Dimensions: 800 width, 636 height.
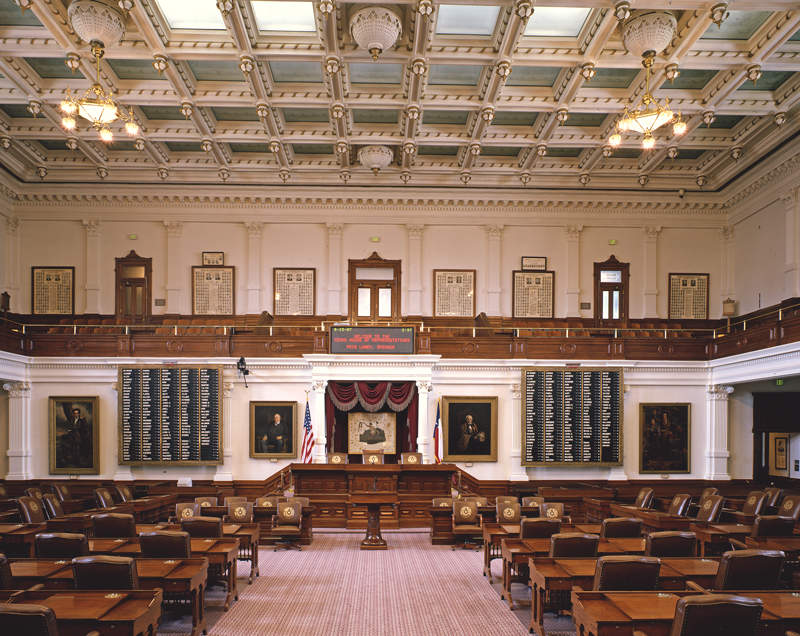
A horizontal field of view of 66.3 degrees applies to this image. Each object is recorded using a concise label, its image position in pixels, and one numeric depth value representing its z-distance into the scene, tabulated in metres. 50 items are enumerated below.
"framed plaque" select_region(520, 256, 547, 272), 18.56
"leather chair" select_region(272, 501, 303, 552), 10.08
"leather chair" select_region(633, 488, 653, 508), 11.30
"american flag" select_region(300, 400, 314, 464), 12.95
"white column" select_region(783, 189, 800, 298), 15.20
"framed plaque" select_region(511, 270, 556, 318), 18.45
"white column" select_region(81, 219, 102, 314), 17.94
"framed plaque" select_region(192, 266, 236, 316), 18.17
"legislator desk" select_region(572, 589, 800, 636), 4.53
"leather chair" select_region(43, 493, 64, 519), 9.73
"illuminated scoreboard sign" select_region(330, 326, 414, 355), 14.45
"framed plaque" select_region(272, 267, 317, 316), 18.31
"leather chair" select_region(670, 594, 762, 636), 3.97
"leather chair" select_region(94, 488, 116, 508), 10.78
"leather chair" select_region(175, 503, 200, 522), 9.79
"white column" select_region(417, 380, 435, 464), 14.59
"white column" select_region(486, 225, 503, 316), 18.36
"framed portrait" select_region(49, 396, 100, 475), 14.98
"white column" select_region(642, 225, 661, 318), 18.50
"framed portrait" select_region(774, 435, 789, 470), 15.75
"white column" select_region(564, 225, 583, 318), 18.42
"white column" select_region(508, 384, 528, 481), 15.16
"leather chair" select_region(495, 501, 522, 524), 9.52
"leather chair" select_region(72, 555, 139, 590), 5.23
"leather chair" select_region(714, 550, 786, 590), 5.23
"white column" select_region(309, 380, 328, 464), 14.45
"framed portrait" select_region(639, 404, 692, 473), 15.42
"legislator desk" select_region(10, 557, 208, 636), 5.64
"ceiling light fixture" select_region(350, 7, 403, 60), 10.34
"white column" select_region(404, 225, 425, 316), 18.30
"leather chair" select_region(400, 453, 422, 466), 13.33
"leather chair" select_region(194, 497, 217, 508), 10.00
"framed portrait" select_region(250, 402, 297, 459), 15.31
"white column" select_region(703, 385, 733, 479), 15.37
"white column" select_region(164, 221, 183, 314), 18.11
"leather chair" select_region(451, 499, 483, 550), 10.16
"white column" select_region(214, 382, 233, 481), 15.11
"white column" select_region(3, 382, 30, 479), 14.77
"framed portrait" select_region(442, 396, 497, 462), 15.34
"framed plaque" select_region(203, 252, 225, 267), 18.27
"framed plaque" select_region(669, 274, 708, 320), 18.59
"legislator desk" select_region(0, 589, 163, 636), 4.50
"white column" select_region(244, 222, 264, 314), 18.17
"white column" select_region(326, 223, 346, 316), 18.19
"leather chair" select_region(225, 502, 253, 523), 9.70
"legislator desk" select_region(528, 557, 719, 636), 5.91
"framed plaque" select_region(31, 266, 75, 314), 18.00
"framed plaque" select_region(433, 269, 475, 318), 18.42
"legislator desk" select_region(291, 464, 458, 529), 11.94
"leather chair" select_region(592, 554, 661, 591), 5.25
